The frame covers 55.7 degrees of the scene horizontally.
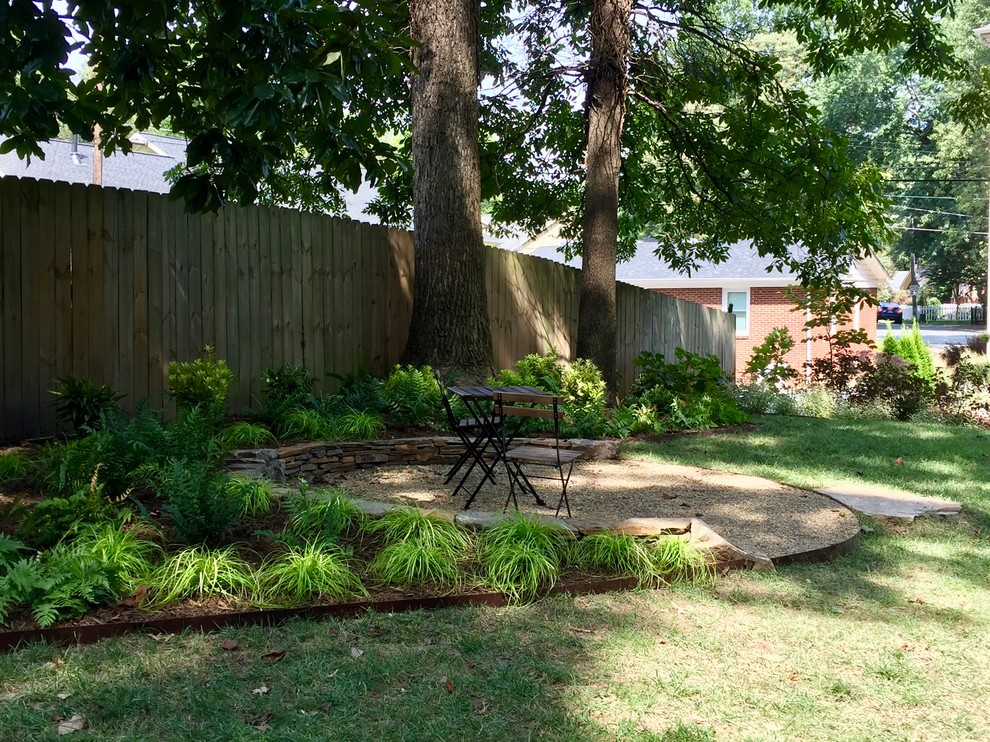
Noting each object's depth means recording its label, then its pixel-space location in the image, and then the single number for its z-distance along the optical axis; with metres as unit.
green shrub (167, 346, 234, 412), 7.33
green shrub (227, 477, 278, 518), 5.22
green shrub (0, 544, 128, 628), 3.81
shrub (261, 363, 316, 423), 8.30
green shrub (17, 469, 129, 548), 4.48
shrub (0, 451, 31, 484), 5.68
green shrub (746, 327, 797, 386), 14.75
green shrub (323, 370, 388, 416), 8.51
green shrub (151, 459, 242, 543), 4.51
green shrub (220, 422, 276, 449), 7.16
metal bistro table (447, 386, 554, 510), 6.27
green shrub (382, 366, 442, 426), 8.64
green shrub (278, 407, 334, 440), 7.73
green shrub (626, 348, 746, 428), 11.37
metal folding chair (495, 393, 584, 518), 6.15
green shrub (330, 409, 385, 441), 7.87
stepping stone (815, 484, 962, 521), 6.69
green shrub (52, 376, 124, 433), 6.75
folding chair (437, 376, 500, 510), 6.32
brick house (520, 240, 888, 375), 27.30
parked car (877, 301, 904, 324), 64.62
